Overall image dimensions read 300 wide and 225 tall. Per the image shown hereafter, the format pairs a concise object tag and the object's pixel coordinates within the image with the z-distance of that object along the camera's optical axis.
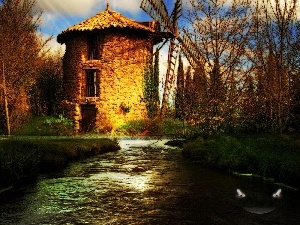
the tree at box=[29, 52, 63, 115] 34.44
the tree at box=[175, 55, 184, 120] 18.31
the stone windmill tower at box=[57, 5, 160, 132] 28.06
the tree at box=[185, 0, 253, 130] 16.20
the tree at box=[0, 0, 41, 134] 23.61
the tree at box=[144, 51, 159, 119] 29.00
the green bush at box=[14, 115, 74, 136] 25.70
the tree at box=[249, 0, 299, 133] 14.91
